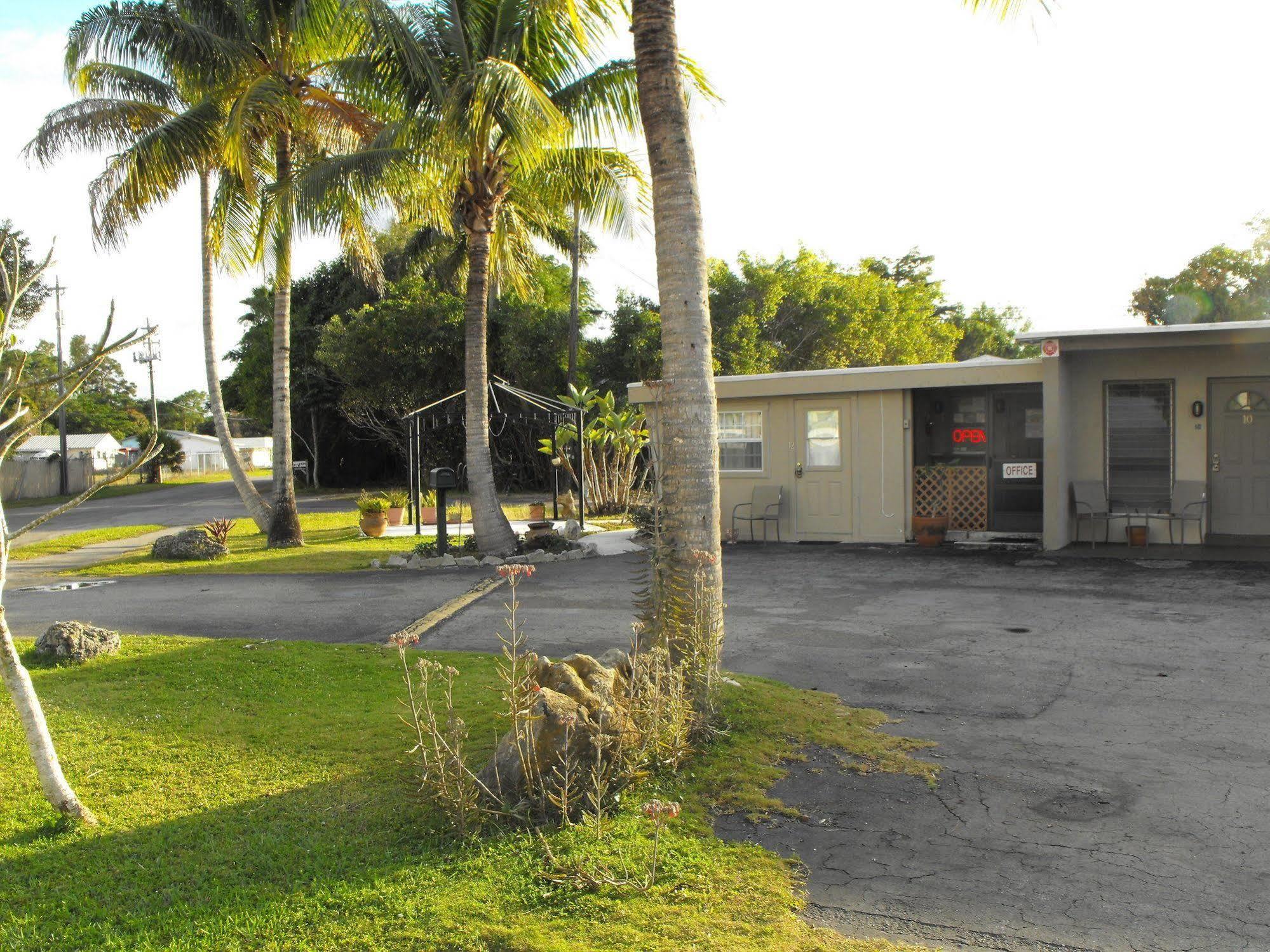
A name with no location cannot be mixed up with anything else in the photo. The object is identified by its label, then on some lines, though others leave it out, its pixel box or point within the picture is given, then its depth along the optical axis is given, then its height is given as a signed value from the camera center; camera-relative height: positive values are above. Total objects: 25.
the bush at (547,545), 15.37 -1.18
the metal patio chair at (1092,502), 14.06 -0.62
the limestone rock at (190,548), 16.22 -1.19
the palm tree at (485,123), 12.52 +4.49
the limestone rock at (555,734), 4.71 -1.26
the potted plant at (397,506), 21.38 -0.77
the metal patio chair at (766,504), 15.95 -0.65
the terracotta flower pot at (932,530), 15.00 -1.04
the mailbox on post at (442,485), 14.83 -0.23
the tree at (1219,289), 37.25 +6.35
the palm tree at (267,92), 15.20 +6.00
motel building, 13.97 +0.29
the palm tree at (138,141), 15.90 +5.39
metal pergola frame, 19.75 +0.99
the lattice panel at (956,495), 15.46 -0.54
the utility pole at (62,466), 40.72 +0.44
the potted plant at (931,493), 15.56 -0.50
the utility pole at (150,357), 52.89 +6.40
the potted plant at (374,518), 18.98 -0.88
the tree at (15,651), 4.60 -0.75
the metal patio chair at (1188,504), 13.80 -0.66
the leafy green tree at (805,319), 33.75 +5.20
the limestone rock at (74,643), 8.29 -1.39
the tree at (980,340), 57.75 +6.96
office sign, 14.88 -0.19
